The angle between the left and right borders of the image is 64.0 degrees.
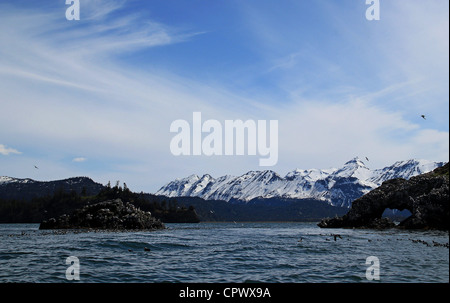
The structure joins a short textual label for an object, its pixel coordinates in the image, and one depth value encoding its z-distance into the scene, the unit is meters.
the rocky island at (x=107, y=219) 130.62
